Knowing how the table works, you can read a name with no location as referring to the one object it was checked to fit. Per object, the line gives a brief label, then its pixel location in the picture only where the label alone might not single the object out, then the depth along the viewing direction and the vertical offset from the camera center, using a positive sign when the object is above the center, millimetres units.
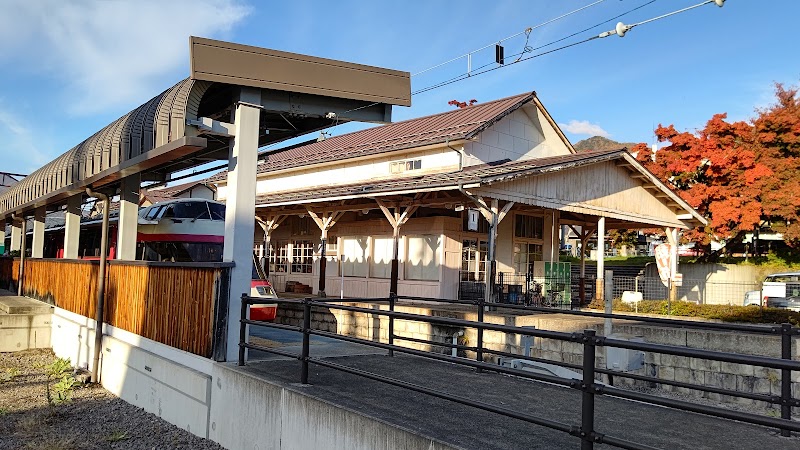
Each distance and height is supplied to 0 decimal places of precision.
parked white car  20281 -263
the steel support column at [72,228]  14226 +724
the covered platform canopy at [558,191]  16359 +2412
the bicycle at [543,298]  20047 -664
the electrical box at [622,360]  8445 -1063
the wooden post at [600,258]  19797 +638
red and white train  15391 +774
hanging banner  15320 +510
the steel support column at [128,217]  11188 +784
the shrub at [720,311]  15375 -739
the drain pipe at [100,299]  10406 -614
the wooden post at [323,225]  20672 +1416
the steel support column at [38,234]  17750 +706
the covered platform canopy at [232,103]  7336 +2128
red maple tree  26312 +4792
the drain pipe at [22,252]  17672 +175
